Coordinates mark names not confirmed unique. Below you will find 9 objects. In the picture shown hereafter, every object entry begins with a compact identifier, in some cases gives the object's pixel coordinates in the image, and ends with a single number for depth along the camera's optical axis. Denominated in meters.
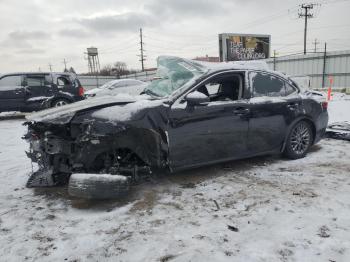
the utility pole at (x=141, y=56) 58.96
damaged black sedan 3.80
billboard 30.65
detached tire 3.58
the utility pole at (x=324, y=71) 26.31
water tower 63.93
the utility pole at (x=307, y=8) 44.31
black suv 11.40
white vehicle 15.37
